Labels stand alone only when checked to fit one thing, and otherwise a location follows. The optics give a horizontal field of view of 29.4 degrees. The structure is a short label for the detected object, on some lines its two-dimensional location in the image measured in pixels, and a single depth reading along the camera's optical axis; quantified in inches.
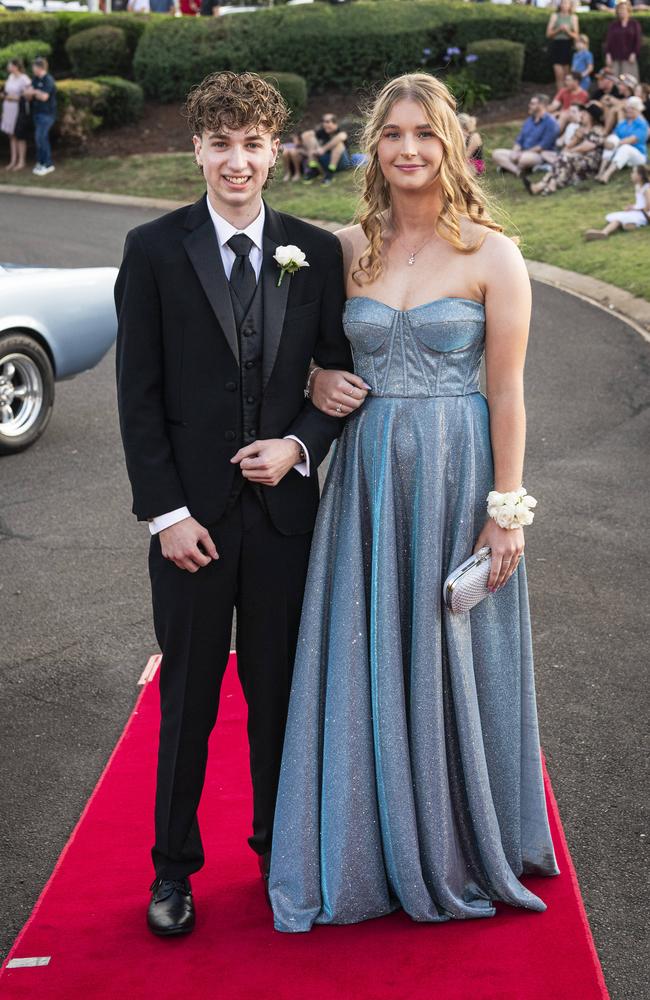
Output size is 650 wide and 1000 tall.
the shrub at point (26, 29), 1087.0
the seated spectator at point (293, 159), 799.1
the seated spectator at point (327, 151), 789.2
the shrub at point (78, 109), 920.3
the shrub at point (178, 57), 999.6
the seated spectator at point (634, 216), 589.9
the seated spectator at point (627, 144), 706.8
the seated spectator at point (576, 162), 716.7
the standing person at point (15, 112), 888.9
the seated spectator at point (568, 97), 802.2
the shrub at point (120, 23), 1062.4
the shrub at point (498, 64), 952.3
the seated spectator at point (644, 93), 771.4
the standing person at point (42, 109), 882.8
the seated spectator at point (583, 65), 860.6
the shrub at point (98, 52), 1031.6
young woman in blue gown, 133.1
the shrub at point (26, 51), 981.2
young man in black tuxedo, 125.4
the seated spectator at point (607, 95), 753.6
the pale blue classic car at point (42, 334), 311.1
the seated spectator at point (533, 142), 747.4
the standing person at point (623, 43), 860.0
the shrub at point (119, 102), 954.7
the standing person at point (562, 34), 922.7
